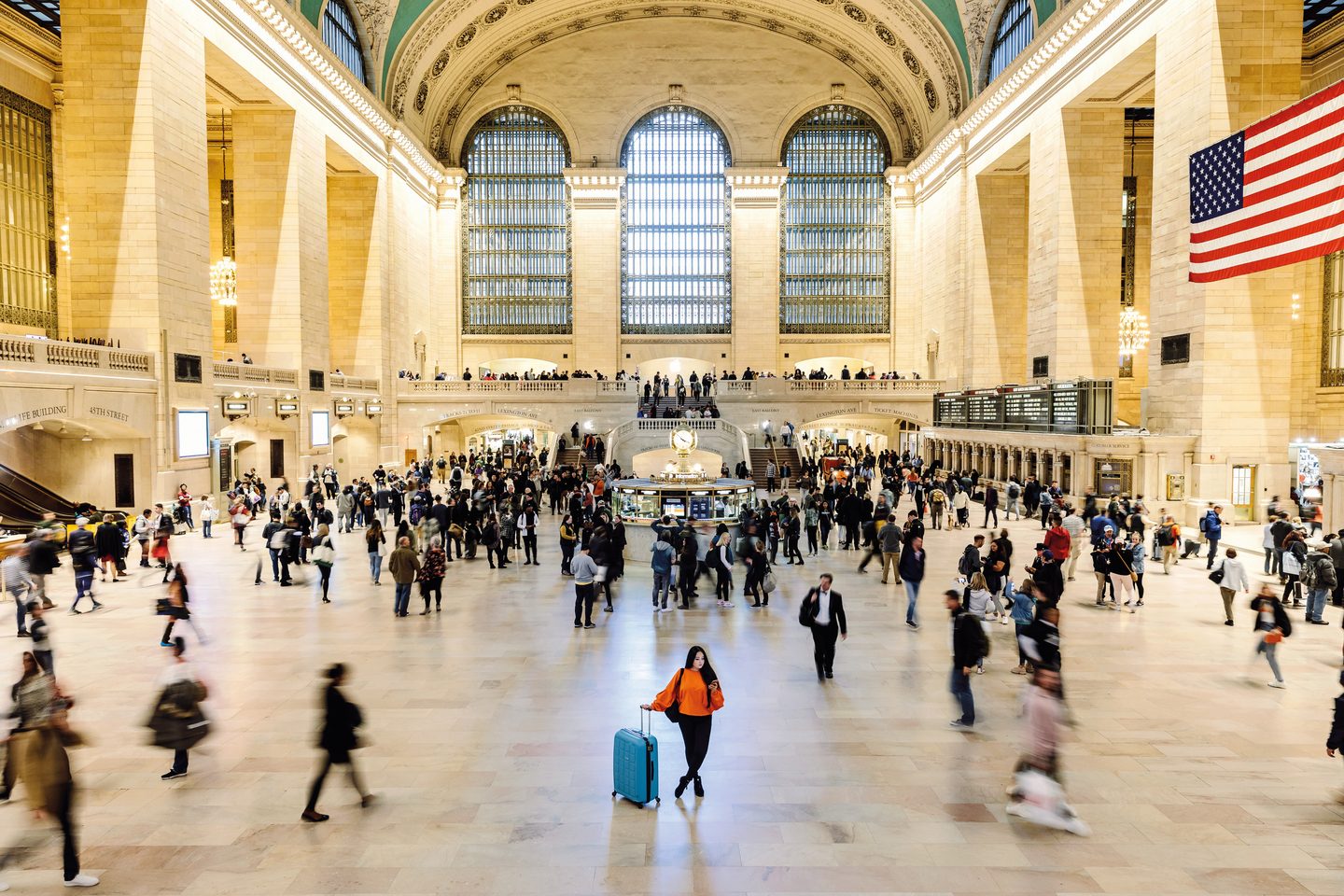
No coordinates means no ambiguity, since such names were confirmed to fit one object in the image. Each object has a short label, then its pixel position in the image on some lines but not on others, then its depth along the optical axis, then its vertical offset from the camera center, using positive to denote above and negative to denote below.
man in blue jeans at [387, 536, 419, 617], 10.85 -1.85
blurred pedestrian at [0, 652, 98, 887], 4.69 -1.92
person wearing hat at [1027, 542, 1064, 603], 8.88 -1.64
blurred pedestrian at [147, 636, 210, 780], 5.70 -1.93
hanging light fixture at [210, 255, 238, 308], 27.14 +4.86
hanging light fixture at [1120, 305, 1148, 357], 32.36 +3.69
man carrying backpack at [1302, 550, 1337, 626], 10.54 -2.01
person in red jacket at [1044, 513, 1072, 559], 11.73 -1.64
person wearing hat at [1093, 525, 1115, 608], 11.54 -1.94
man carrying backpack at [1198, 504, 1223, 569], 14.39 -1.79
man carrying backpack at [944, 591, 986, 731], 6.96 -1.92
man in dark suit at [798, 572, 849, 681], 8.31 -1.91
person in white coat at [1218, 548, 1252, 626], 10.30 -1.90
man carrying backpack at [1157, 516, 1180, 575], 14.15 -1.96
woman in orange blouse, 5.80 -1.93
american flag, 13.28 +4.11
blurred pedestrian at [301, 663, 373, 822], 5.54 -2.04
